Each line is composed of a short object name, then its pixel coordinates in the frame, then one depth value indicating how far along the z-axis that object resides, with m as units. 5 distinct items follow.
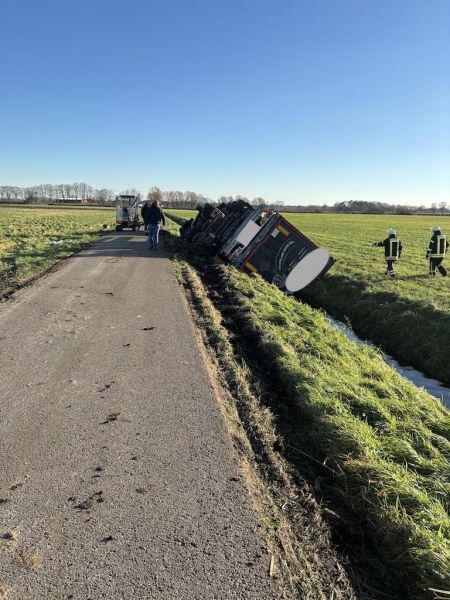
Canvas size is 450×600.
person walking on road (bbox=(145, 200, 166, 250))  17.17
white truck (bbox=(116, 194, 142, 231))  28.39
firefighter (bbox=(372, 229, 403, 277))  14.72
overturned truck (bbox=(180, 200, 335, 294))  13.15
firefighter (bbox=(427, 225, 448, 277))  14.60
